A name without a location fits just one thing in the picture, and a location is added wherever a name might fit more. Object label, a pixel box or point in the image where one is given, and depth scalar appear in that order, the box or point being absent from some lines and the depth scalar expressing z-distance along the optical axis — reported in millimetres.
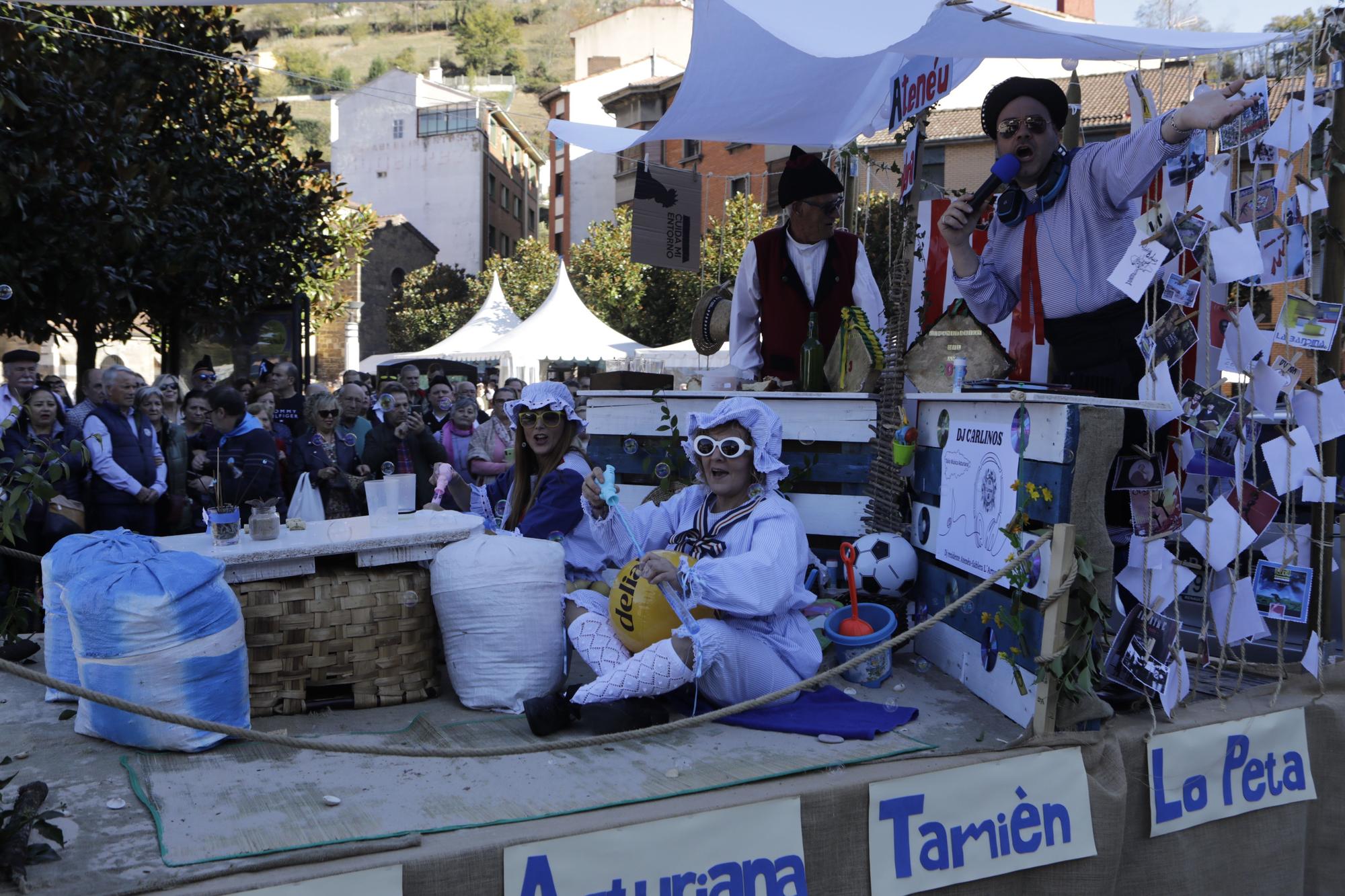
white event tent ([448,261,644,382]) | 17500
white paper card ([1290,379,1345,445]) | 3482
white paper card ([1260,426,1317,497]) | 3404
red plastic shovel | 3832
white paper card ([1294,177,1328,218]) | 3445
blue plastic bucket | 3746
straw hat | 5730
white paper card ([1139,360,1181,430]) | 3271
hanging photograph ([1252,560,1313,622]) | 3438
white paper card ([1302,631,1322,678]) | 3576
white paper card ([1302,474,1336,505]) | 3473
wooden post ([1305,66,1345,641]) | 3604
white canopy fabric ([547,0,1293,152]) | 3717
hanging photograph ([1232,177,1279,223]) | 3383
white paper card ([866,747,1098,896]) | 2762
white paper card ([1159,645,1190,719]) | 3205
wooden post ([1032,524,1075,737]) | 3027
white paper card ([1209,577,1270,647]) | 3436
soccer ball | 4043
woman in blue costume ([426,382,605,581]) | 4176
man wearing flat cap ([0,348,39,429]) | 6078
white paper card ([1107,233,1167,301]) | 3178
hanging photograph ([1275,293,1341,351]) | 3477
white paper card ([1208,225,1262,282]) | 3166
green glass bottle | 4824
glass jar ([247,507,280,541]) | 3611
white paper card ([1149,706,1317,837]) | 3191
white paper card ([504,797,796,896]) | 2381
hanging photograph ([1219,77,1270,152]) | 3098
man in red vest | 5090
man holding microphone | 3695
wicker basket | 3457
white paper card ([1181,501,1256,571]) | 3283
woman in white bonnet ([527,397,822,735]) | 3299
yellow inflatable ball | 3482
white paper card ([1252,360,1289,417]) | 3383
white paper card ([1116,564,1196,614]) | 3201
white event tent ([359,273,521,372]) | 19466
